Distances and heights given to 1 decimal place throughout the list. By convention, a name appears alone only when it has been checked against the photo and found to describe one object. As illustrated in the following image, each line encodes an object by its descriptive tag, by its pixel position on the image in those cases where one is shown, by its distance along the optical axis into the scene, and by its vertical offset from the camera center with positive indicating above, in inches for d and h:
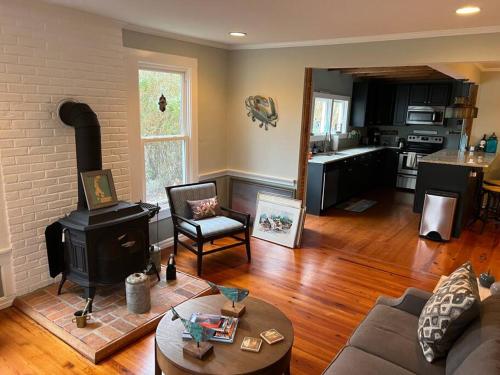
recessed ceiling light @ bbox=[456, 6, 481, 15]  98.0 +28.8
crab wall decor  178.7 -0.3
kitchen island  183.2 -32.3
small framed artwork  111.4 -26.2
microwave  276.4 -0.3
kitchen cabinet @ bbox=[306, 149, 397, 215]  215.3 -44.1
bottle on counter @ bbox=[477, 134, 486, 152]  245.9 -19.3
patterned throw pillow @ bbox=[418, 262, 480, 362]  67.9 -37.8
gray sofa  58.1 -46.8
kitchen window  253.8 -1.3
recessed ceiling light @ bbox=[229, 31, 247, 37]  142.8 +29.6
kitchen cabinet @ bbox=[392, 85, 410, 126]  292.8 +8.2
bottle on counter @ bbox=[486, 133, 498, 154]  242.0 -17.5
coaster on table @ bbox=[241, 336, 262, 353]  73.1 -47.4
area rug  237.5 -61.6
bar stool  204.4 -51.1
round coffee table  68.8 -47.9
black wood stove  107.7 -39.4
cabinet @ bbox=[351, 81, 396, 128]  285.0 +8.0
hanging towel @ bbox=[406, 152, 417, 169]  285.8 -35.4
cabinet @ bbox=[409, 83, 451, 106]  273.3 +16.1
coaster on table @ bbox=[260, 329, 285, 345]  75.9 -47.3
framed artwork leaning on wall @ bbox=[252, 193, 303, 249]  170.1 -51.9
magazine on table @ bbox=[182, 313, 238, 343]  76.3 -46.9
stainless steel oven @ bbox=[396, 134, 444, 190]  287.1 -30.8
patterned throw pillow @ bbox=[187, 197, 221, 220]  154.2 -42.6
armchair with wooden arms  139.2 -46.6
